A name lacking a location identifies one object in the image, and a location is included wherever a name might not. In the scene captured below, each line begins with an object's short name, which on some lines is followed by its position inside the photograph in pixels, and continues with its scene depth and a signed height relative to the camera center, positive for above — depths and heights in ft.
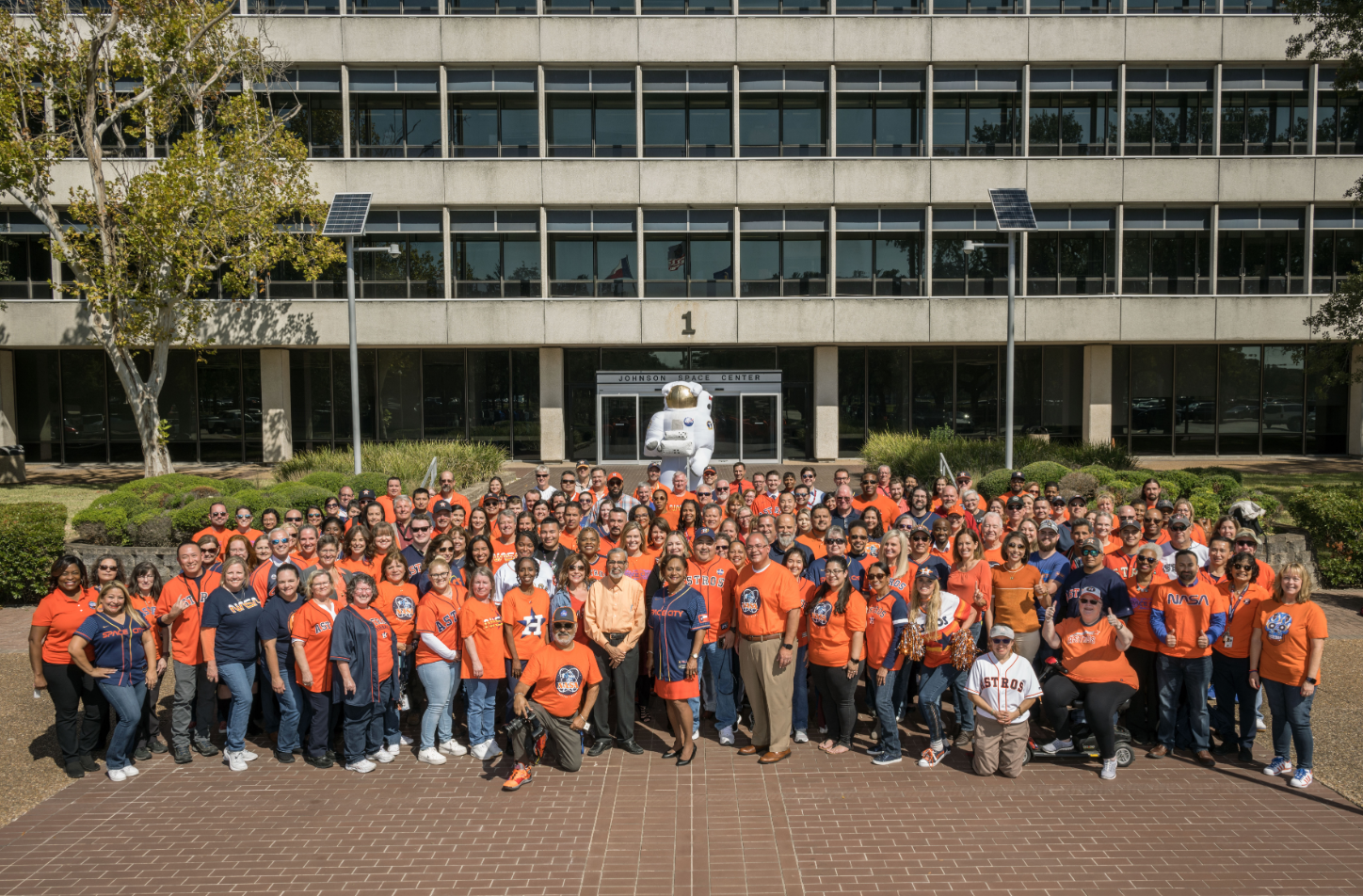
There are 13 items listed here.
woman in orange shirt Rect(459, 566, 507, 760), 23.75 -6.31
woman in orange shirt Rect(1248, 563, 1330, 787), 21.76 -6.08
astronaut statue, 44.78 -1.29
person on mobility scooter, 22.56 -7.01
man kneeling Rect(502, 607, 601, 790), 22.48 -7.17
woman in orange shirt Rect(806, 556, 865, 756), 23.49 -5.93
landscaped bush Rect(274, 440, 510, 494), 64.13 -3.78
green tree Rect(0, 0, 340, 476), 62.54 +16.60
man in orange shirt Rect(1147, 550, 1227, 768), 23.07 -5.87
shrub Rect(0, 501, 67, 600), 39.88 -5.99
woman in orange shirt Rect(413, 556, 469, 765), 23.68 -6.34
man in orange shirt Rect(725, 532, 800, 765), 23.49 -6.02
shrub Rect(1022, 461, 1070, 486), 52.08 -3.90
